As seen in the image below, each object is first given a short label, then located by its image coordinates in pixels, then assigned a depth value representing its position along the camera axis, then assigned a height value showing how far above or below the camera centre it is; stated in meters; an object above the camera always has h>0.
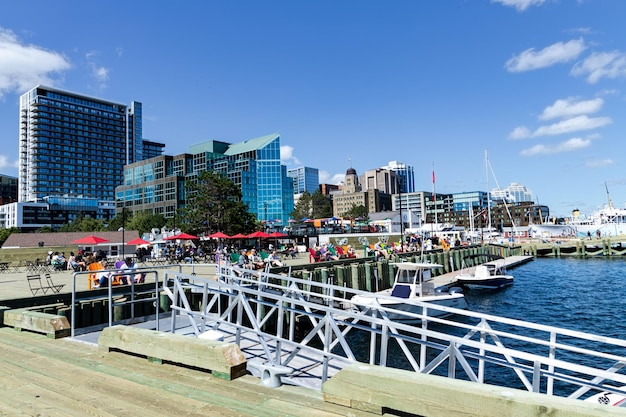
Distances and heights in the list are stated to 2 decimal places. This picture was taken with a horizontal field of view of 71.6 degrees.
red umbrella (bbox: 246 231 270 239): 38.47 -0.13
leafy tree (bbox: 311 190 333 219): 152.25 +8.82
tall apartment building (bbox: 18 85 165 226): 170.25 +37.30
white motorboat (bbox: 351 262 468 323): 20.86 -3.18
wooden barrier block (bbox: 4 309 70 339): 8.28 -1.62
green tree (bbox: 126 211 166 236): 91.56 +3.15
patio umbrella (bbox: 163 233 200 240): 36.31 -0.05
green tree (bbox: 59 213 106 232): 103.68 +3.51
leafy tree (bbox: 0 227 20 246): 95.01 +2.07
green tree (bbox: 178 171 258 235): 51.88 +3.10
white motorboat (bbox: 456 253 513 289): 33.53 -4.07
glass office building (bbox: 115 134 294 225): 113.19 +16.36
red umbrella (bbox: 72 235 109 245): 27.00 -0.08
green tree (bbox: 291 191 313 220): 141.10 +8.25
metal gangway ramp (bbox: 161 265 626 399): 5.20 -2.58
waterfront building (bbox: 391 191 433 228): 112.06 +2.52
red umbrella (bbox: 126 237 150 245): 31.66 -0.32
